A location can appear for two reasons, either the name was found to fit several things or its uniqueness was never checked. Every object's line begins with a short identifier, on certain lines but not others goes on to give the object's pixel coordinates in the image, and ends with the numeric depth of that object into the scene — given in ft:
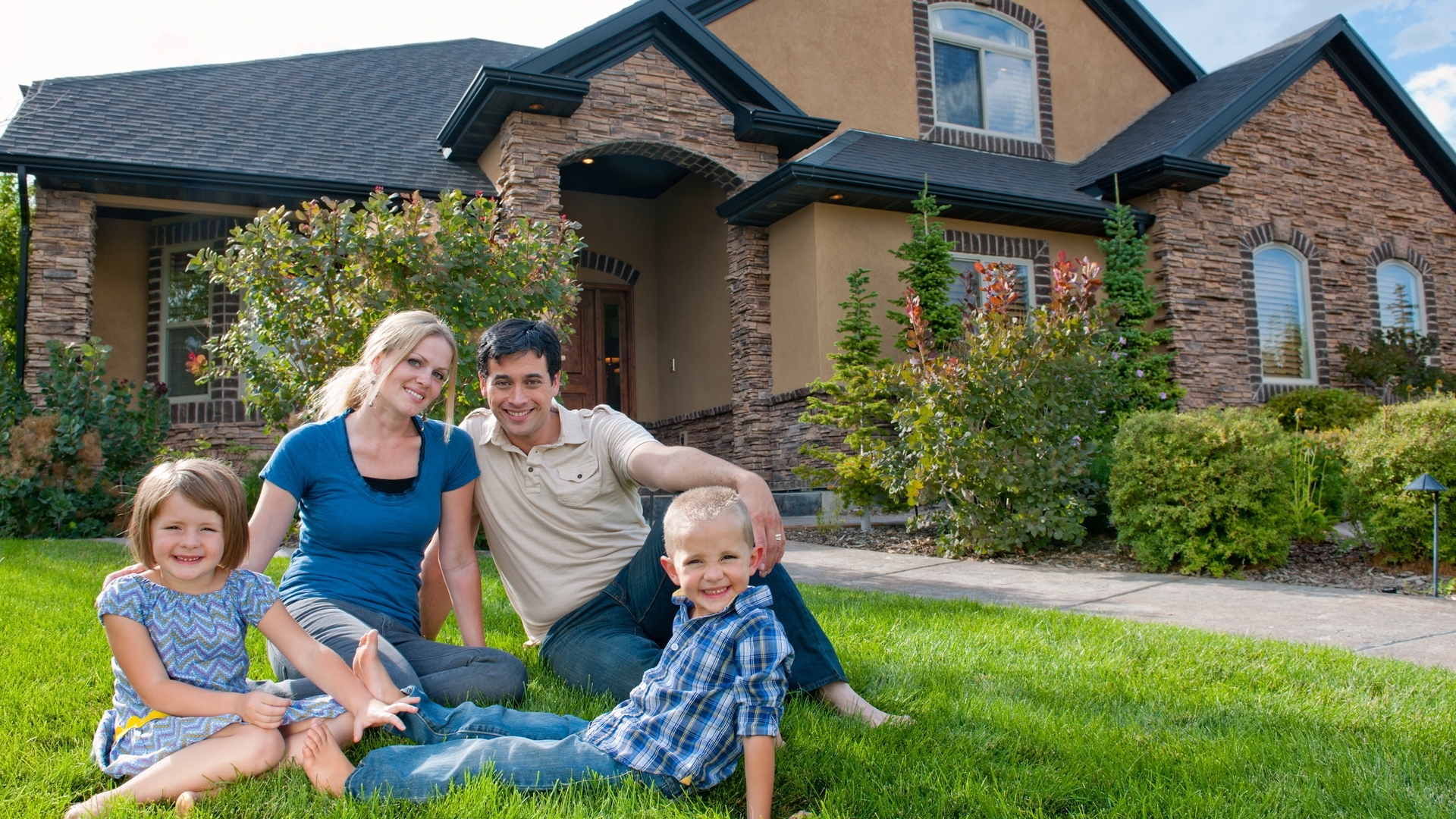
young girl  7.04
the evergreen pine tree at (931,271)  32.09
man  9.11
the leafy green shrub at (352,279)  18.61
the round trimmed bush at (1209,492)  18.43
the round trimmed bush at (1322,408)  36.47
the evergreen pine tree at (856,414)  25.22
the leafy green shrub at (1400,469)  18.12
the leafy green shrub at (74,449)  24.40
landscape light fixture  16.28
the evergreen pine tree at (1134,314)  34.99
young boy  6.86
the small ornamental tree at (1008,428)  20.98
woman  8.95
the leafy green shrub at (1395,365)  40.32
